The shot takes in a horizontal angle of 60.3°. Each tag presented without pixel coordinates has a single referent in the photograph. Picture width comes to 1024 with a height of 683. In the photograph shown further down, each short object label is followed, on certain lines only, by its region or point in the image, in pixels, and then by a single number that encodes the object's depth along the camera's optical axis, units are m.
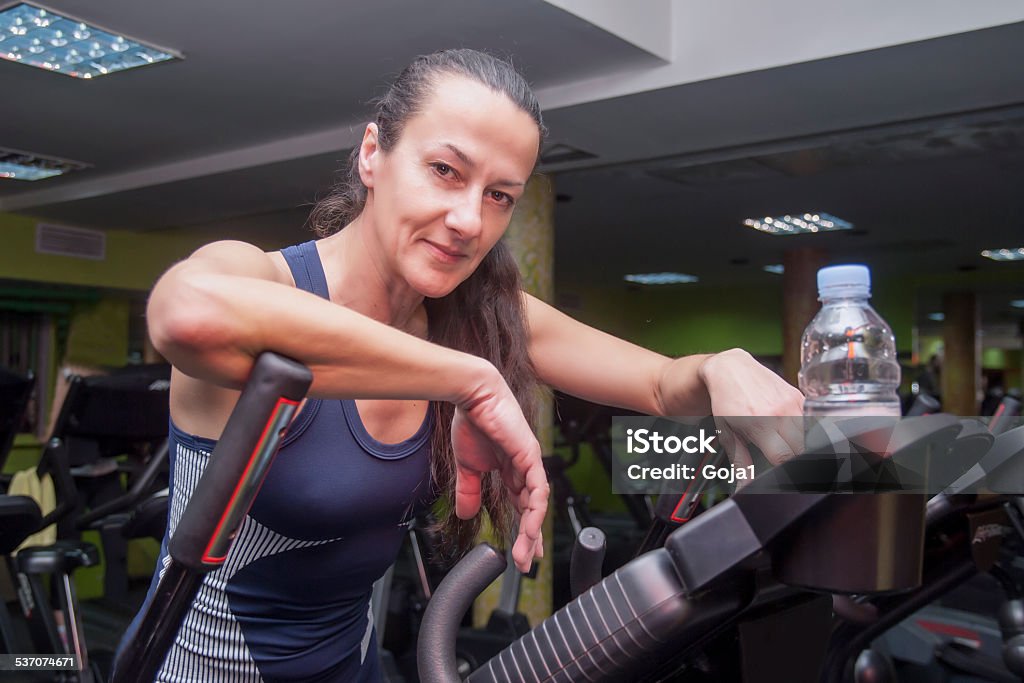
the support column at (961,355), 8.86
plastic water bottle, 0.69
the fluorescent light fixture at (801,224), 5.45
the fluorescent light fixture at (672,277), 4.62
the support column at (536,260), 4.11
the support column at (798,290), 5.14
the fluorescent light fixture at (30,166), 4.64
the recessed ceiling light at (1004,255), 5.73
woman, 0.65
